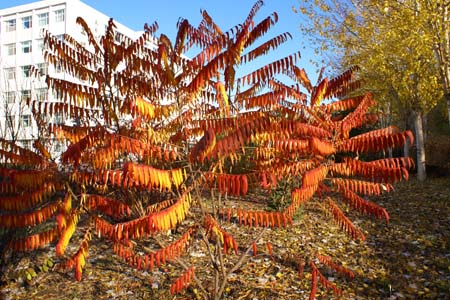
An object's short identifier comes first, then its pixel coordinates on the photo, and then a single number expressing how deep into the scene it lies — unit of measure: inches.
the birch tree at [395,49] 449.1
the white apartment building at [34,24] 1688.0
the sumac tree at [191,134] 109.7
